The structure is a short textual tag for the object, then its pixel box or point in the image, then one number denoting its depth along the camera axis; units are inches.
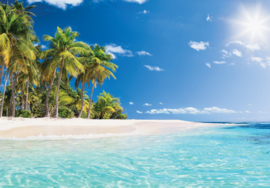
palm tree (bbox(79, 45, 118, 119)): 968.3
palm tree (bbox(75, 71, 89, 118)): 991.0
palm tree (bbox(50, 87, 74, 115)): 1126.8
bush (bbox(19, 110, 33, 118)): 939.5
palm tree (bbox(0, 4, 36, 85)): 663.8
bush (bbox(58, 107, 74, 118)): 1146.0
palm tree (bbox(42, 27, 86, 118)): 783.1
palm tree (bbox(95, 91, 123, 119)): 1337.7
